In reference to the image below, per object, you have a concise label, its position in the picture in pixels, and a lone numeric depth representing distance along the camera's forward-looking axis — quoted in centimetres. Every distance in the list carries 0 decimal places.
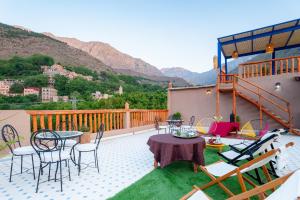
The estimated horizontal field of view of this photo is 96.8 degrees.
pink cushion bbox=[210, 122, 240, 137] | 498
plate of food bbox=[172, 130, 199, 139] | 286
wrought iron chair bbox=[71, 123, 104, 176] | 246
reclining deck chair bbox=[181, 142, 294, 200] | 139
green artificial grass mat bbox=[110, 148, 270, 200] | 190
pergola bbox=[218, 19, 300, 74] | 602
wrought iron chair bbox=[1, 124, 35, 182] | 229
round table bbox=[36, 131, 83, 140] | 232
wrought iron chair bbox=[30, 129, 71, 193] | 204
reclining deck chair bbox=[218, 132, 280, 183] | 205
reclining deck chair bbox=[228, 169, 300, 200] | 76
